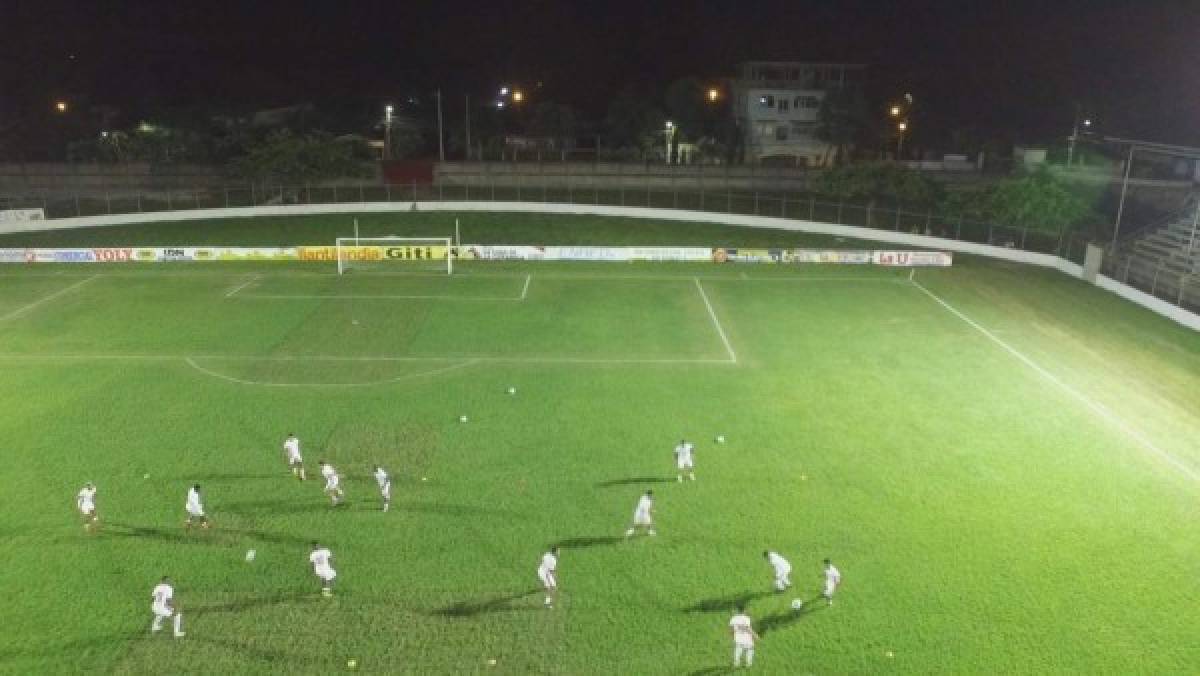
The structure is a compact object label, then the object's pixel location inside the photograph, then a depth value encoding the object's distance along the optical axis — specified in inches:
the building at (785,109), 3275.1
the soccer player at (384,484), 729.6
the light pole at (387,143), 2871.6
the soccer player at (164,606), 553.9
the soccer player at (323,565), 605.0
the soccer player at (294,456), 790.3
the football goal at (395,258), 1818.4
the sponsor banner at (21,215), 2124.8
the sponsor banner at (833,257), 1894.7
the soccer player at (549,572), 599.2
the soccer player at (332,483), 734.5
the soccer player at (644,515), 687.7
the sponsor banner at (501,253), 1920.5
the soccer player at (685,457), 792.9
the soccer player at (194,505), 685.3
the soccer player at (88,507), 682.8
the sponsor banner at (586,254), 1918.1
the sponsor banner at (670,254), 1908.2
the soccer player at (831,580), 603.5
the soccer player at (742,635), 529.7
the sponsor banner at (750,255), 1902.1
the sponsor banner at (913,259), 1883.6
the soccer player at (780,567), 608.1
